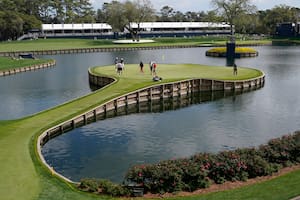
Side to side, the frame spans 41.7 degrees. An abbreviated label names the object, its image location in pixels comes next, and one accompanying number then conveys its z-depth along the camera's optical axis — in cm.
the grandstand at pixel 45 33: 19514
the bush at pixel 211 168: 2186
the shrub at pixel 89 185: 2205
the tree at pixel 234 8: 15638
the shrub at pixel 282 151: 2514
